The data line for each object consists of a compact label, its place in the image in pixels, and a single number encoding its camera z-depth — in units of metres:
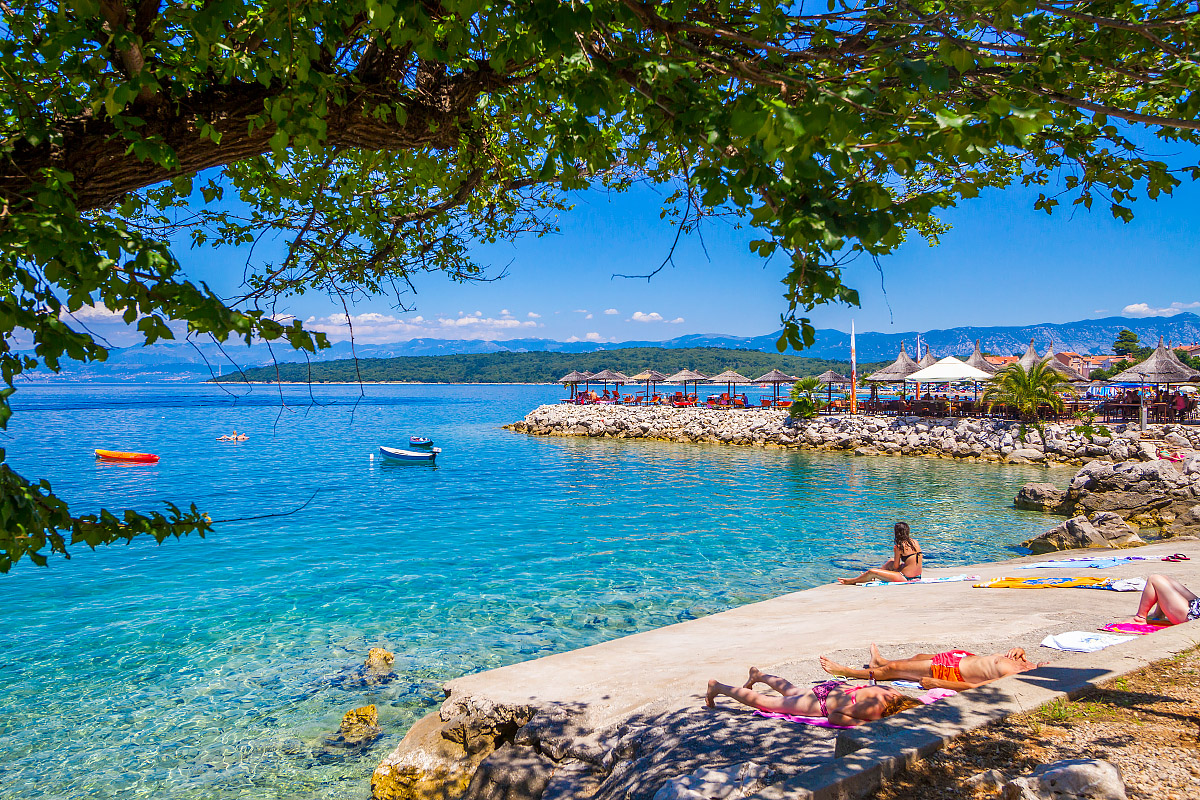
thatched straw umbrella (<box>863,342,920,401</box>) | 32.97
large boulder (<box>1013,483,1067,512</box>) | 15.90
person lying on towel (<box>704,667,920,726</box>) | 4.00
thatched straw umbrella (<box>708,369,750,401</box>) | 40.84
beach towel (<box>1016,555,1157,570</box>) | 8.66
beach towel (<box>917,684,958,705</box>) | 4.10
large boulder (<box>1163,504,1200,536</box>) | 12.00
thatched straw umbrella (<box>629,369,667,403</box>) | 42.97
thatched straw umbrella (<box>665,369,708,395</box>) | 42.06
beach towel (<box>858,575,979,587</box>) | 8.76
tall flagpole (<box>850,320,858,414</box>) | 29.77
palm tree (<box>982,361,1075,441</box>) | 25.41
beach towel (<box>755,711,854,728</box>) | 4.06
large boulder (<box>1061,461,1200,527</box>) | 14.07
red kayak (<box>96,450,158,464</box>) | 28.78
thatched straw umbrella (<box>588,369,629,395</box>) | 46.38
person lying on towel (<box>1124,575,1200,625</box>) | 5.22
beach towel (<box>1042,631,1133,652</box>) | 4.83
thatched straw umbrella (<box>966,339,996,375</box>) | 33.44
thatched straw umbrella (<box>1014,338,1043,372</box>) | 30.47
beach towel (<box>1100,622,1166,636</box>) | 5.22
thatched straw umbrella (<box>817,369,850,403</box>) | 35.53
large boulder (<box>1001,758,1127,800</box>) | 2.54
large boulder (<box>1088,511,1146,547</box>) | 11.55
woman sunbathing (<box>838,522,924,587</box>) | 9.23
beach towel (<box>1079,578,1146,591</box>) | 6.94
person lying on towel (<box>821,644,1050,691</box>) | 4.40
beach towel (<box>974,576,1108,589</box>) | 7.36
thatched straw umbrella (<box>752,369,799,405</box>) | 38.88
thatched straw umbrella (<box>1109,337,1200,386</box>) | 25.32
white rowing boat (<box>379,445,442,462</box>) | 27.66
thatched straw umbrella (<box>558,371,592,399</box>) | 49.67
